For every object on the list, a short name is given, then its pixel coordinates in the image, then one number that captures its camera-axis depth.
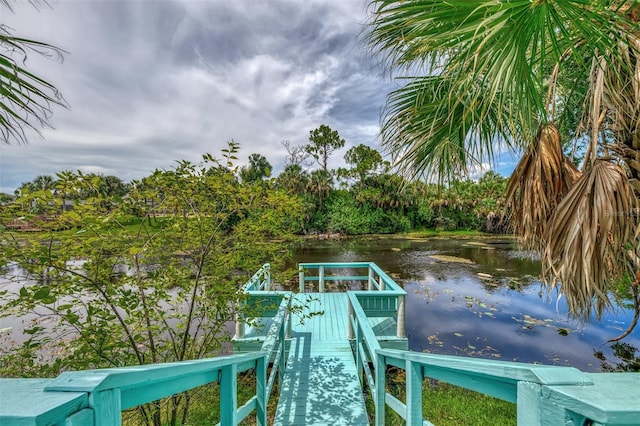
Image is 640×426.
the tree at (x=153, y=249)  1.46
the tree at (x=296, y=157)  28.33
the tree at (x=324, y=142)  28.25
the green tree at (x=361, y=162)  27.31
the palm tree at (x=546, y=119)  1.56
